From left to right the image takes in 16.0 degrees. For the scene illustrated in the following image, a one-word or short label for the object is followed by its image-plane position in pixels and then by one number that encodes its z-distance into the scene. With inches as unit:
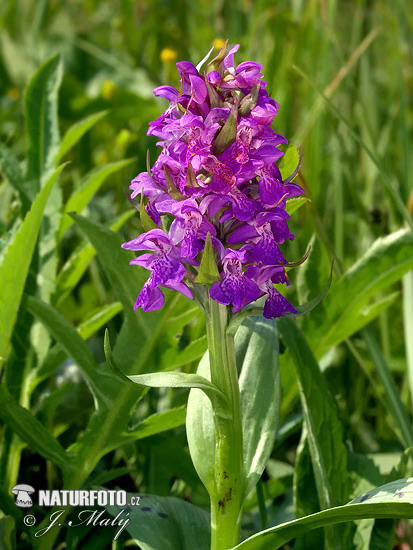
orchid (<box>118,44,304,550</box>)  14.4
